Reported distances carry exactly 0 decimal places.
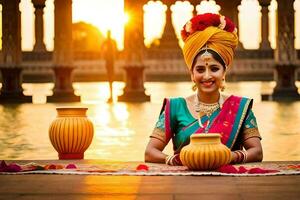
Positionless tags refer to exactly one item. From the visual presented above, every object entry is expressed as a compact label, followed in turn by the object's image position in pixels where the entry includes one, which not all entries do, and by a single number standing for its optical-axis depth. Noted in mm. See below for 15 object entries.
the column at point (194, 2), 39703
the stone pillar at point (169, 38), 56500
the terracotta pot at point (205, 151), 5074
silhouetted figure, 25650
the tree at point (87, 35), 85375
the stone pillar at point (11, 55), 25438
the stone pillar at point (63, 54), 25422
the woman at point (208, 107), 5445
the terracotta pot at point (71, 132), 6695
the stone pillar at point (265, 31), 43188
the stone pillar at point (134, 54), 25312
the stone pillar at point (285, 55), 25281
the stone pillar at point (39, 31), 41125
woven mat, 5117
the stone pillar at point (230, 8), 38000
